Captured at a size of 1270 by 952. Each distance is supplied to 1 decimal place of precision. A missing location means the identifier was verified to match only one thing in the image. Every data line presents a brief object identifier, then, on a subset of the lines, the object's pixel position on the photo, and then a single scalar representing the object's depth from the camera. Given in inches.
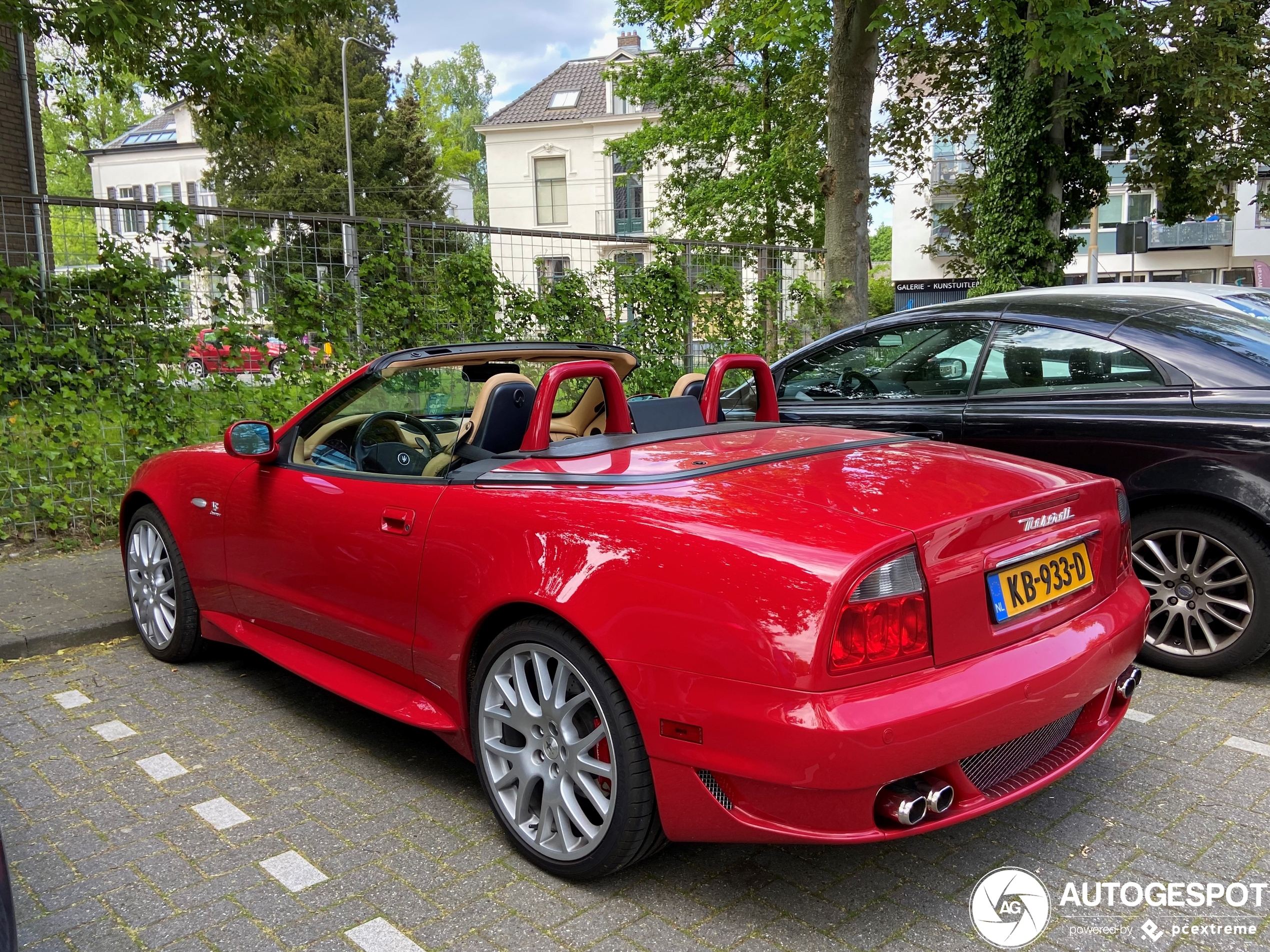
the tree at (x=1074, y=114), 570.9
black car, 159.0
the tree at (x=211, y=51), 334.3
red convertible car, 87.9
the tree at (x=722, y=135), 845.8
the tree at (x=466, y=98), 2063.2
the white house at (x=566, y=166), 1486.2
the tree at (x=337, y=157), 1349.7
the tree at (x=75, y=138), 1734.7
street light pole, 323.0
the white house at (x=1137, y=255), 1691.7
